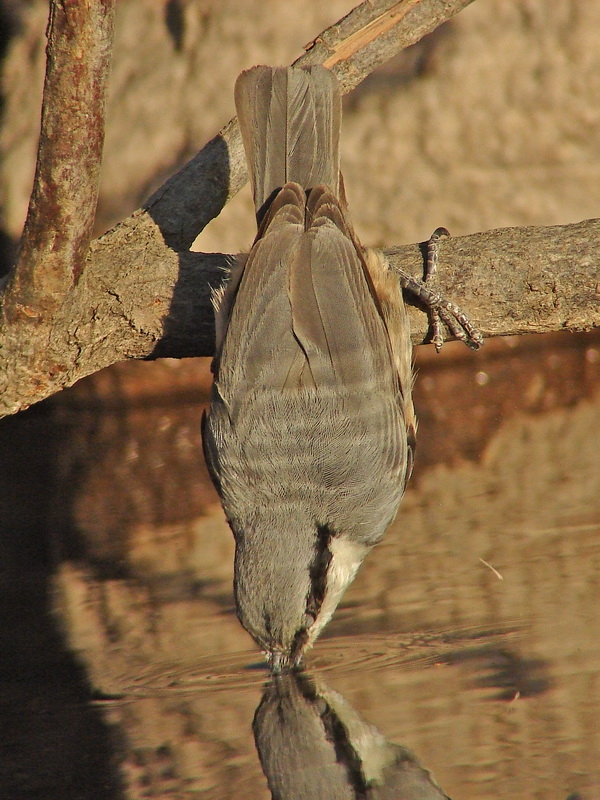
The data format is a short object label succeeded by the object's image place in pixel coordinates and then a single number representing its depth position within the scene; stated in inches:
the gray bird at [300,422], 230.2
